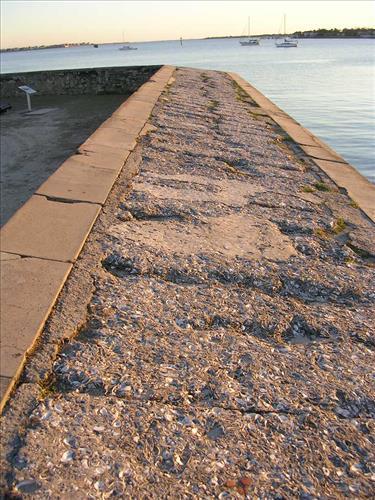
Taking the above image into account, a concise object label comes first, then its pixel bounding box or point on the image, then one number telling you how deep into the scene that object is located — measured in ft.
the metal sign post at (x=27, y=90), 33.32
